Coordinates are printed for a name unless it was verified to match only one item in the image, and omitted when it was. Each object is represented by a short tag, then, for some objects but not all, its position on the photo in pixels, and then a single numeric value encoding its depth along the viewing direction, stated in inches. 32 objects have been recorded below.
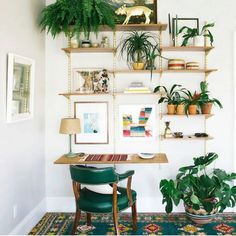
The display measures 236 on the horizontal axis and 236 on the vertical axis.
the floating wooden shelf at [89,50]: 138.5
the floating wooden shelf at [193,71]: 136.7
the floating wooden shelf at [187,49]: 136.1
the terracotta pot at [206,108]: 135.0
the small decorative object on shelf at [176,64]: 135.3
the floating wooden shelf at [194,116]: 137.8
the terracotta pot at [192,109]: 135.1
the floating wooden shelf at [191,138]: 136.5
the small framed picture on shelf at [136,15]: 139.9
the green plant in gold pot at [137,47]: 136.5
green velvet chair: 107.0
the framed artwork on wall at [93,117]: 146.1
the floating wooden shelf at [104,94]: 139.0
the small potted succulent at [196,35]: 132.8
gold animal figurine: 134.6
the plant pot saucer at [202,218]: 125.8
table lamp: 133.6
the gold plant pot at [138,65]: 137.0
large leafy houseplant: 124.0
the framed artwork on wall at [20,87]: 103.9
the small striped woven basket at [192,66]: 135.6
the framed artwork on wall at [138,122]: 144.4
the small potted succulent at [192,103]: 134.3
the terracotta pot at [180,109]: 135.9
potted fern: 126.3
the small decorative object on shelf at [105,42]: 140.6
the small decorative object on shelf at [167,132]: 139.9
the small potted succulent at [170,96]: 136.7
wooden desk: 127.0
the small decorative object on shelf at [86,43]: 138.8
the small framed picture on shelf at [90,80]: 142.4
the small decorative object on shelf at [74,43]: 139.4
